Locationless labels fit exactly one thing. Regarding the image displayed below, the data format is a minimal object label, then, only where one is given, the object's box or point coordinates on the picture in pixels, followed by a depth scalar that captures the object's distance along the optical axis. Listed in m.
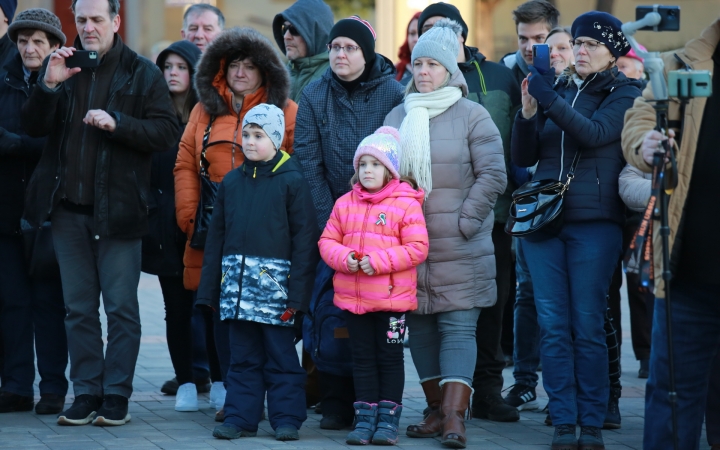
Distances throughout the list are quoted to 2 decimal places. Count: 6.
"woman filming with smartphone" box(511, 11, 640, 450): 10.80
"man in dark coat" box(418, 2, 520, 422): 12.60
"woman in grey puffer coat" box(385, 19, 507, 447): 11.41
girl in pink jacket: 11.01
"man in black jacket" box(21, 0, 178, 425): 11.77
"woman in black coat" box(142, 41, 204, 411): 13.09
